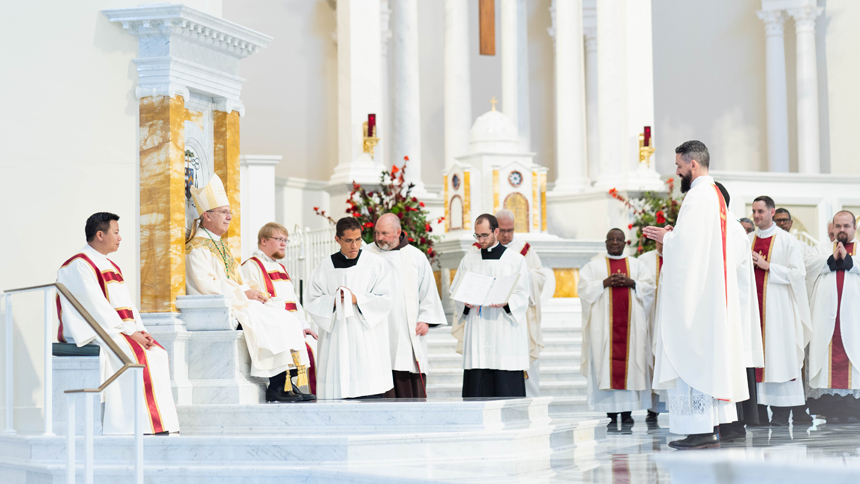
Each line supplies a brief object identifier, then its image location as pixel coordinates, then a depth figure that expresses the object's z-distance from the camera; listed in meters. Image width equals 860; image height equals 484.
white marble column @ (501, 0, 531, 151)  15.12
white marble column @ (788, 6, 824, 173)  16.89
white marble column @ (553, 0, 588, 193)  14.96
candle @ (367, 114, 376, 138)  13.68
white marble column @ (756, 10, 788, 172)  17.22
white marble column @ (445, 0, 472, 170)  15.09
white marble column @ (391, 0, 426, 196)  14.82
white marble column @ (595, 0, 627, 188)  14.74
